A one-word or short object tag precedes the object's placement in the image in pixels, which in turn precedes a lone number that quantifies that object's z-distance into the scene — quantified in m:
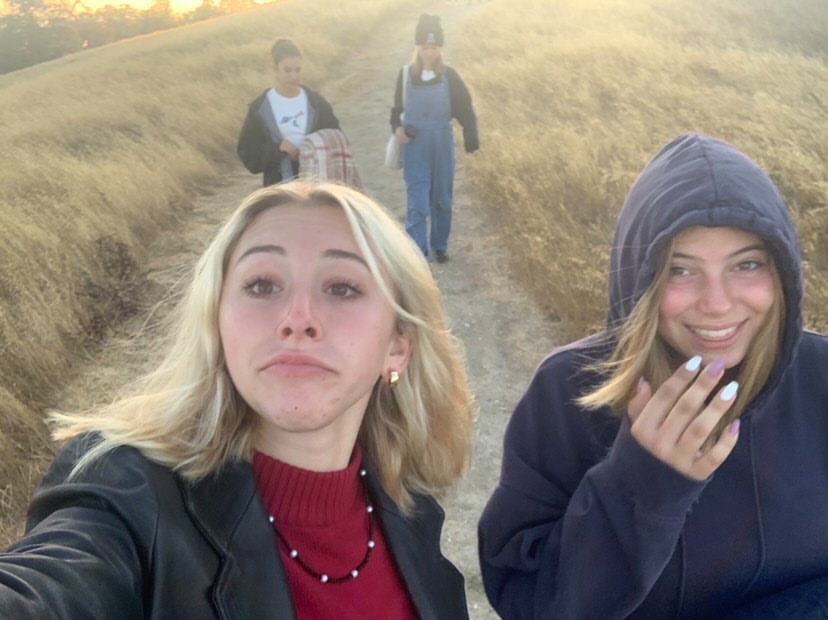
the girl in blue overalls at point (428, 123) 5.91
